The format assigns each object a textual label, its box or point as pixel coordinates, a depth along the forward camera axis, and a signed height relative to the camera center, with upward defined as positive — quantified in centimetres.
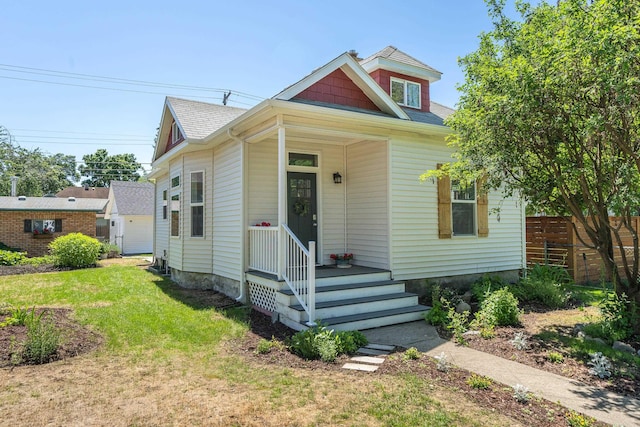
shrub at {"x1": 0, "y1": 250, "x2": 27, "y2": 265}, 1360 -126
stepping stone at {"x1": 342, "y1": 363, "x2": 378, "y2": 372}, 412 -163
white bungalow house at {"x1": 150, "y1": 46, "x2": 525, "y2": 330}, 618 +33
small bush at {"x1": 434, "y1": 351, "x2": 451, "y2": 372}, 405 -157
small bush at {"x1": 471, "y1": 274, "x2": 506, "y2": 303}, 696 -131
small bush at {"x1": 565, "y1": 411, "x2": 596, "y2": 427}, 289 -158
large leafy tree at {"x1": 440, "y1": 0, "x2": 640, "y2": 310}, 400 +139
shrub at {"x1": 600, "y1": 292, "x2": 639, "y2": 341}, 495 -129
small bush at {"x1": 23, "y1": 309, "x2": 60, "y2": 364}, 434 -143
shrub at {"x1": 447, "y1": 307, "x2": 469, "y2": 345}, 513 -155
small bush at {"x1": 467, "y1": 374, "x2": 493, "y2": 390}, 361 -159
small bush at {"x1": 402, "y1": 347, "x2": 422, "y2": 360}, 444 -160
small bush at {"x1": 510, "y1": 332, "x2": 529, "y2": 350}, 482 -158
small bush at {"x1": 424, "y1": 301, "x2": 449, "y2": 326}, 586 -150
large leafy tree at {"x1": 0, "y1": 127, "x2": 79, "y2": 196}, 3666 +585
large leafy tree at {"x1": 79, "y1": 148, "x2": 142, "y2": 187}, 5122 +800
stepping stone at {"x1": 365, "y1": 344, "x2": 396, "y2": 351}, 477 -162
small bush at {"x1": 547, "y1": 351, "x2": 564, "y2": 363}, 440 -163
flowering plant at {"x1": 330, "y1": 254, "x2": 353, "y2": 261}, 788 -73
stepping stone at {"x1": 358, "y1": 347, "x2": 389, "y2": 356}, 462 -164
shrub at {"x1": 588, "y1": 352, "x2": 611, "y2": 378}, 393 -157
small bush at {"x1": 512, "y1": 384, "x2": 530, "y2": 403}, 332 -156
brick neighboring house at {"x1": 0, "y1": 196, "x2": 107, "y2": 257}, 1723 +17
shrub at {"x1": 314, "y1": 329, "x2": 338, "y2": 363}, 442 -151
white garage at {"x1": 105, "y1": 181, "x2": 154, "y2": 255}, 2231 +37
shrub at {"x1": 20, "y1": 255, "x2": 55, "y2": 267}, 1402 -141
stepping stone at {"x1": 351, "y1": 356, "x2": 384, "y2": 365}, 433 -163
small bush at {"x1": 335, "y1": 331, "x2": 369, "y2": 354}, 468 -154
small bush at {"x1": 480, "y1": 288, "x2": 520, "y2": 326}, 584 -142
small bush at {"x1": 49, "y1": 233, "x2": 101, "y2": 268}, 1340 -99
